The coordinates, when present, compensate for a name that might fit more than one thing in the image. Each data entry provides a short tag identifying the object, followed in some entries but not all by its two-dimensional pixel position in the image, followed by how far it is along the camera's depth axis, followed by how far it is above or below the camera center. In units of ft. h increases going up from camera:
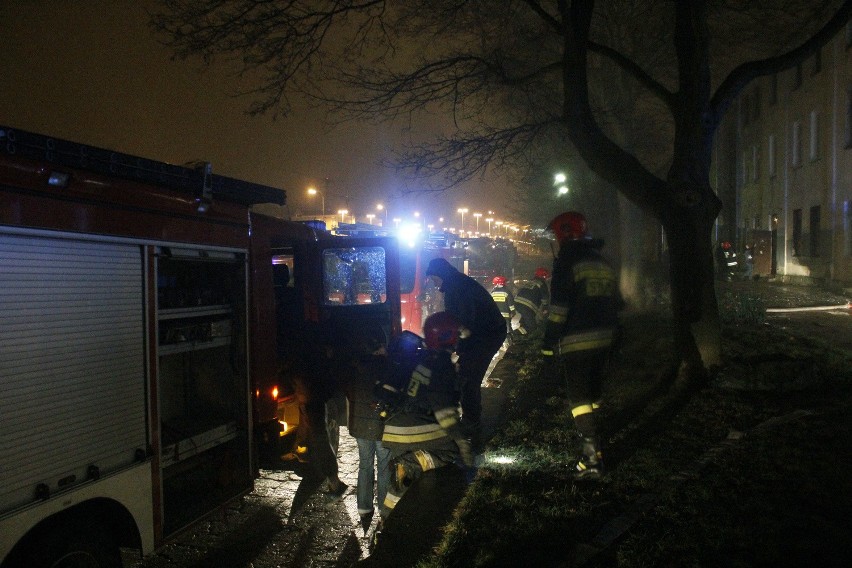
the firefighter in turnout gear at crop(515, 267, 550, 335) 32.17 -2.30
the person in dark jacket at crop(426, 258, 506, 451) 18.30 -2.24
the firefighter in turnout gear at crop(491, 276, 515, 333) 35.65 -2.60
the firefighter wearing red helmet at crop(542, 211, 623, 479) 14.40 -1.83
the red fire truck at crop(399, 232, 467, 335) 31.04 -1.83
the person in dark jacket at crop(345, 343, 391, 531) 14.39 -4.36
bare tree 20.20 +6.26
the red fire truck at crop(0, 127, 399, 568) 9.07 -1.71
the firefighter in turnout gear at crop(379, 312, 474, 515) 12.91 -3.24
